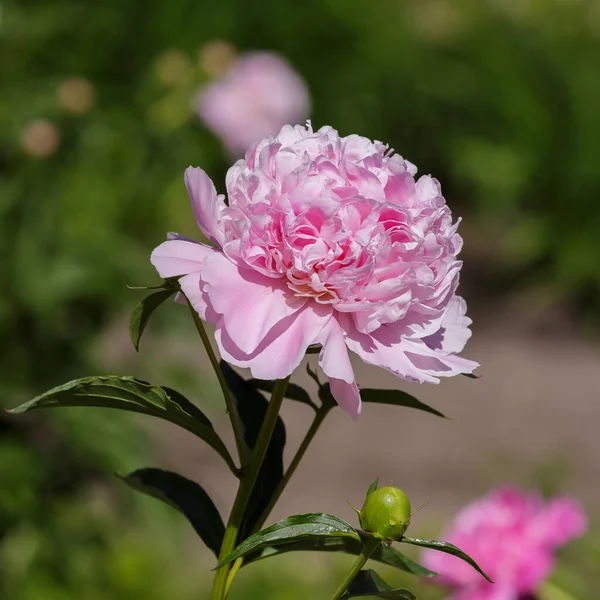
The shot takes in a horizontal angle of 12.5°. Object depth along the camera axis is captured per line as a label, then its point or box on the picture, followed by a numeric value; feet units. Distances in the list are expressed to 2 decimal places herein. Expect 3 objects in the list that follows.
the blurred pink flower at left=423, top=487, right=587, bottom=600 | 5.07
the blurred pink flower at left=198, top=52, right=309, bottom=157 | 11.73
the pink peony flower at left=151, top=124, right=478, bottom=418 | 3.86
